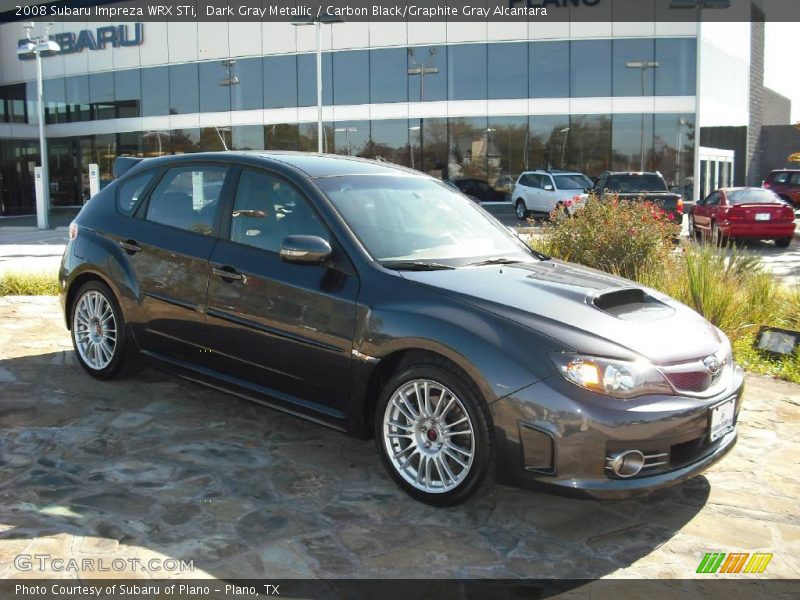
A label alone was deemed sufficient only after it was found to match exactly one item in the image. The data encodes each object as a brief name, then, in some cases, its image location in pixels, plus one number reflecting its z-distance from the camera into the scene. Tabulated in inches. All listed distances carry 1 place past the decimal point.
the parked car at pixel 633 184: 762.8
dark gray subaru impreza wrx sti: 139.3
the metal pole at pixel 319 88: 1030.0
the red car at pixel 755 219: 708.0
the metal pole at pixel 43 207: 1058.1
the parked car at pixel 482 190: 1228.5
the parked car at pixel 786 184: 1149.7
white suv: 989.2
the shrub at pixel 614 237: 353.1
